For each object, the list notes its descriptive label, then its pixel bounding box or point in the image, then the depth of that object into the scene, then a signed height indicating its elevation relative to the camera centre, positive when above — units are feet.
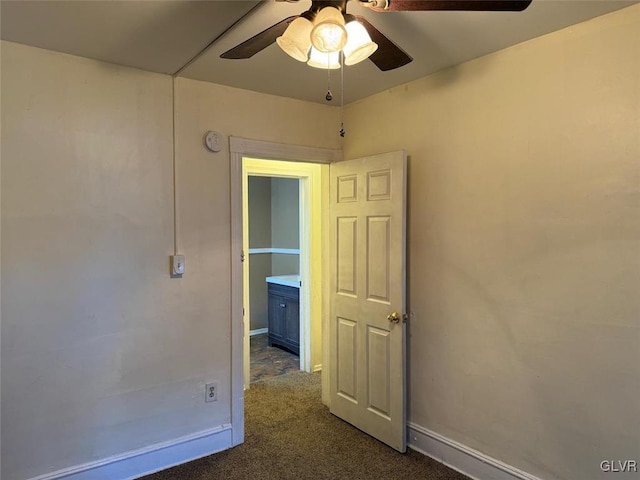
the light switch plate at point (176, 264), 8.50 -0.68
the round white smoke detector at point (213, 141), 8.93 +1.97
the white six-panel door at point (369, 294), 8.89 -1.46
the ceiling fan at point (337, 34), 4.47 +2.42
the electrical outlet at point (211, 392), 9.05 -3.55
